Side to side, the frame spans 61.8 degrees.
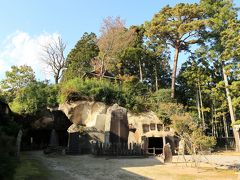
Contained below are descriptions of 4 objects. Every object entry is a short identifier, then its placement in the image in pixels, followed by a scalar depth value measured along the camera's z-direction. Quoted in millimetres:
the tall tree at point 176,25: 23939
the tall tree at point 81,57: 28492
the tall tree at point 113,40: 25774
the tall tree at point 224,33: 22701
